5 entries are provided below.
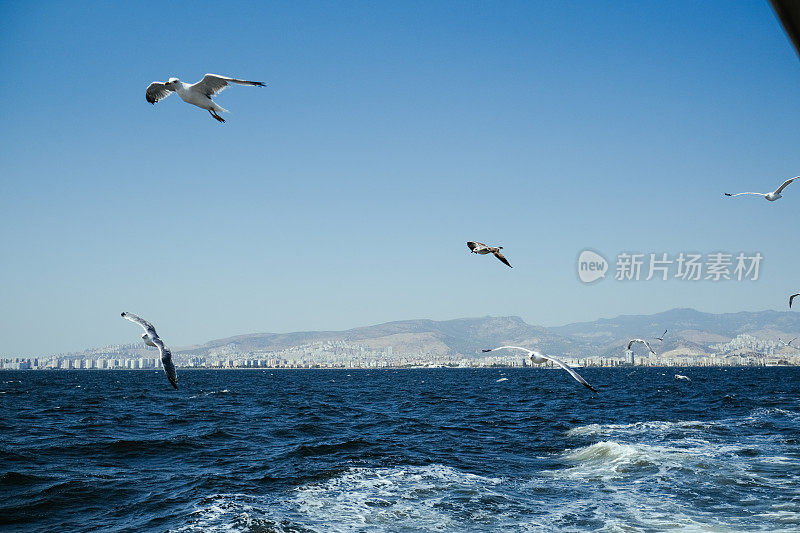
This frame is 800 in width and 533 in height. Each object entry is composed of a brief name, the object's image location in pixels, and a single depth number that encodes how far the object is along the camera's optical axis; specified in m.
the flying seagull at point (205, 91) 8.79
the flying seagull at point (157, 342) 10.47
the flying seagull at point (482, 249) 12.26
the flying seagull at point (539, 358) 15.88
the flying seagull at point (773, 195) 14.83
